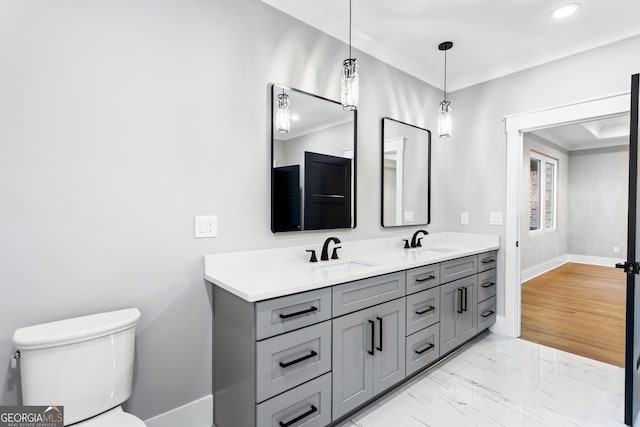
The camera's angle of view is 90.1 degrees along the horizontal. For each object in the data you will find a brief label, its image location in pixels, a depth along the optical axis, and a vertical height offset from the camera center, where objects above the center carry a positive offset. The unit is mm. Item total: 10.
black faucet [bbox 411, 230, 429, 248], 2942 -268
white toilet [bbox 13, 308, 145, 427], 1200 -619
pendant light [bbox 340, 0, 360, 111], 1736 +700
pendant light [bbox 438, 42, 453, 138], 2520 +726
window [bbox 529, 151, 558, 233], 5746 +369
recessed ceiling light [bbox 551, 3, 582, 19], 2186 +1411
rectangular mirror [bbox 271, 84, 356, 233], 2080 +346
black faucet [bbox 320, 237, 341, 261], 2219 -275
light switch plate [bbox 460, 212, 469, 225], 3354 -69
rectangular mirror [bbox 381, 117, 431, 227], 2842 +356
